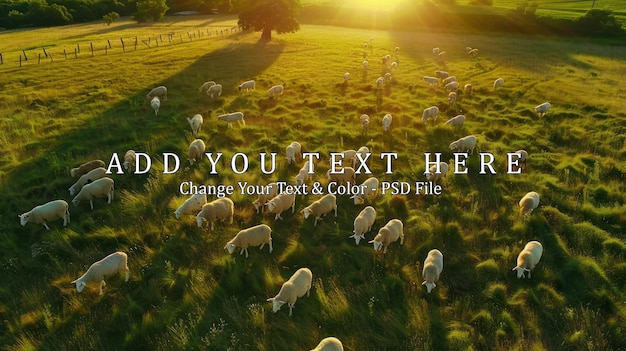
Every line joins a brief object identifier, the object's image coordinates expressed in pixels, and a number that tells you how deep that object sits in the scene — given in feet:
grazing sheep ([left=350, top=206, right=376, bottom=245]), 31.55
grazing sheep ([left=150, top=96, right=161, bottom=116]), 59.92
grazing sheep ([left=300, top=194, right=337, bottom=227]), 34.12
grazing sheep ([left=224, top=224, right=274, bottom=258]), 29.91
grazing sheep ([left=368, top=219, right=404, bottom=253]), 29.91
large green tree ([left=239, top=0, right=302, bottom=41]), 128.88
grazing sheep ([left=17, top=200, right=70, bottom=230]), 33.53
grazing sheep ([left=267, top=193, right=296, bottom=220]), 34.22
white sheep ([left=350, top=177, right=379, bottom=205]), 36.91
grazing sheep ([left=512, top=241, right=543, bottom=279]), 27.30
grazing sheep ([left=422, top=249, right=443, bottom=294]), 26.23
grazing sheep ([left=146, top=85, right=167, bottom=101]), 67.56
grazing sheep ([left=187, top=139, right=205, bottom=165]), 44.37
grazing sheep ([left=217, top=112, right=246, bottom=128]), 55.83
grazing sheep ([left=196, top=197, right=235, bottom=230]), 32.73
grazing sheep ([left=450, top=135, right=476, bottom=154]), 46.06
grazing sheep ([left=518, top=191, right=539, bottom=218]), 34.17
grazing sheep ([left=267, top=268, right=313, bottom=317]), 24.50
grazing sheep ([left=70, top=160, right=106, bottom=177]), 41.93
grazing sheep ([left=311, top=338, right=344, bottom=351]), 20.47
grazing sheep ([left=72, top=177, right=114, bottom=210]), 36.63
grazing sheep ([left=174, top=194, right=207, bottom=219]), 33.73
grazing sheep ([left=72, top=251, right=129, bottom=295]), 26.45
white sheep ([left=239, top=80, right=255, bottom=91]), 72.00
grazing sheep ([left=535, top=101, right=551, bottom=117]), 59.11
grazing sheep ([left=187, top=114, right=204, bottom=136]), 52.19
